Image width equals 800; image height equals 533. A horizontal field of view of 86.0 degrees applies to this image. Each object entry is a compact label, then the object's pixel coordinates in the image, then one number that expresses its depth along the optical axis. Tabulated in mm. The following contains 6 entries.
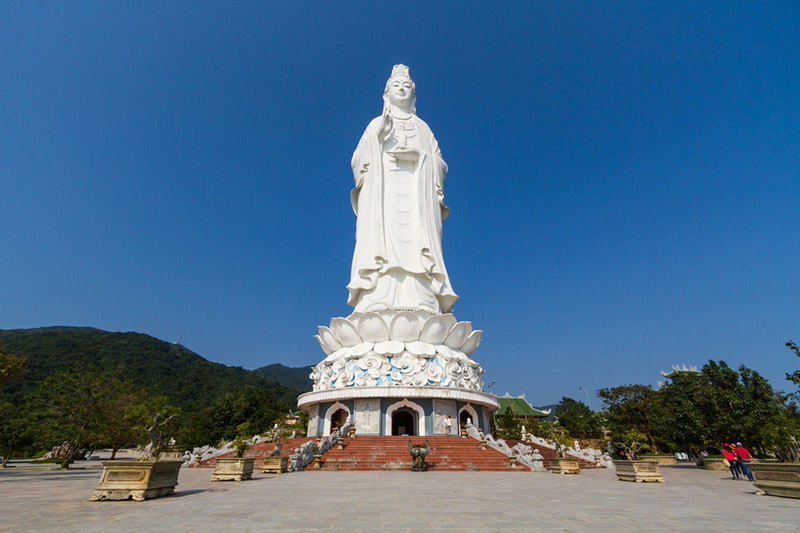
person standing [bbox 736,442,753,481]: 11961
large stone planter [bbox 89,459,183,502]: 6582
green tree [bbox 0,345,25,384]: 15820
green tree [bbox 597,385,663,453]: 30039
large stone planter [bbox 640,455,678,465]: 23006
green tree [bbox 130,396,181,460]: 14147
